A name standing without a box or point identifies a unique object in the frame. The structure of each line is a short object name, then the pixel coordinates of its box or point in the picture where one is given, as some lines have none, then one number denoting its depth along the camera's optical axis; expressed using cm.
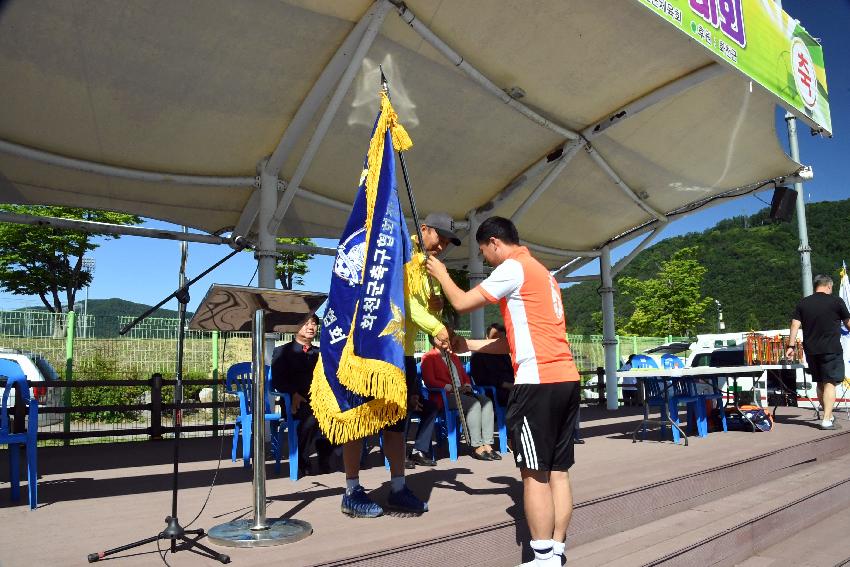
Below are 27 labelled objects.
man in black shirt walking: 684
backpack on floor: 739
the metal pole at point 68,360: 866
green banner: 591
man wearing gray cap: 354
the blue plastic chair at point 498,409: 636
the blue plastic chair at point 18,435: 392
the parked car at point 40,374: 864
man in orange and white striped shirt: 282
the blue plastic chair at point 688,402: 691
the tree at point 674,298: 3888
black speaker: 933
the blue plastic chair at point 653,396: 698
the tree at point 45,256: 2895
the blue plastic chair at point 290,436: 491
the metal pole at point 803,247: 1307
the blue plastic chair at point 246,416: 524
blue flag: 330
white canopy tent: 517
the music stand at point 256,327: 306
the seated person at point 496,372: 657
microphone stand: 277
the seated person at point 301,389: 515
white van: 1041
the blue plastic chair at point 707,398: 711
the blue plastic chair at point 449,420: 588
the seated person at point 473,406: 595
